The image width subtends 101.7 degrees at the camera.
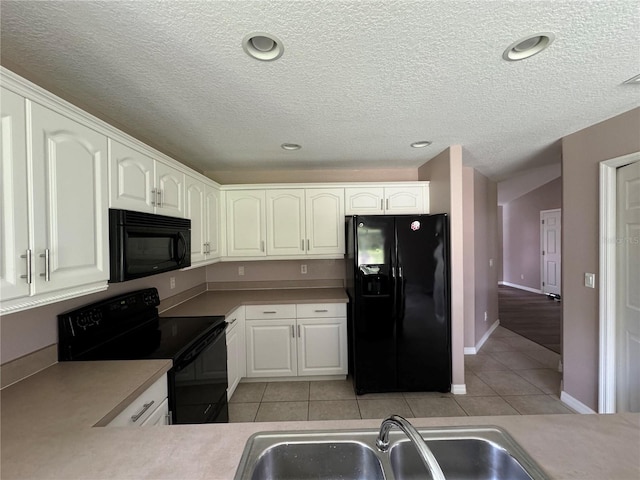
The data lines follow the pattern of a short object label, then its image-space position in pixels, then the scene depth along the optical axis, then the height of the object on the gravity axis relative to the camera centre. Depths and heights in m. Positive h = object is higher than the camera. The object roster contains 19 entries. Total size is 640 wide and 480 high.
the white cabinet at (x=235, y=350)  2.39 -1.09
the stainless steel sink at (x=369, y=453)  0.84 -0.71
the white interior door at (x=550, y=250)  5.92 -0.35
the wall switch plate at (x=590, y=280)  2.07 -0.37
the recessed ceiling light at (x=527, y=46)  1.11 +0.84
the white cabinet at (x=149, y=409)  1.12 -0.80
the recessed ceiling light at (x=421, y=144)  2.40 +0.87
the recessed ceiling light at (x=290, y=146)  2.40 +0.87
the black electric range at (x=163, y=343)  1.46 -0.65
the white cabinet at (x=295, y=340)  2.73 -1.07
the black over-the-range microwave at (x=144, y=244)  1.38 -0.03
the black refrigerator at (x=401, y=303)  2.46 -0.63
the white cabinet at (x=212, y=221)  2.62 +0.20
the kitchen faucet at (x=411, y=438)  0.57 -0.51
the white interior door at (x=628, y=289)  1.83 -0.40
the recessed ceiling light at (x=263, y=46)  1.10 +0.85
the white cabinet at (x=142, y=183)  1.43 +0.37
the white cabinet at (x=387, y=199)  3.02 +0.44
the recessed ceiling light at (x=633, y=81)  1.43 +0.86
